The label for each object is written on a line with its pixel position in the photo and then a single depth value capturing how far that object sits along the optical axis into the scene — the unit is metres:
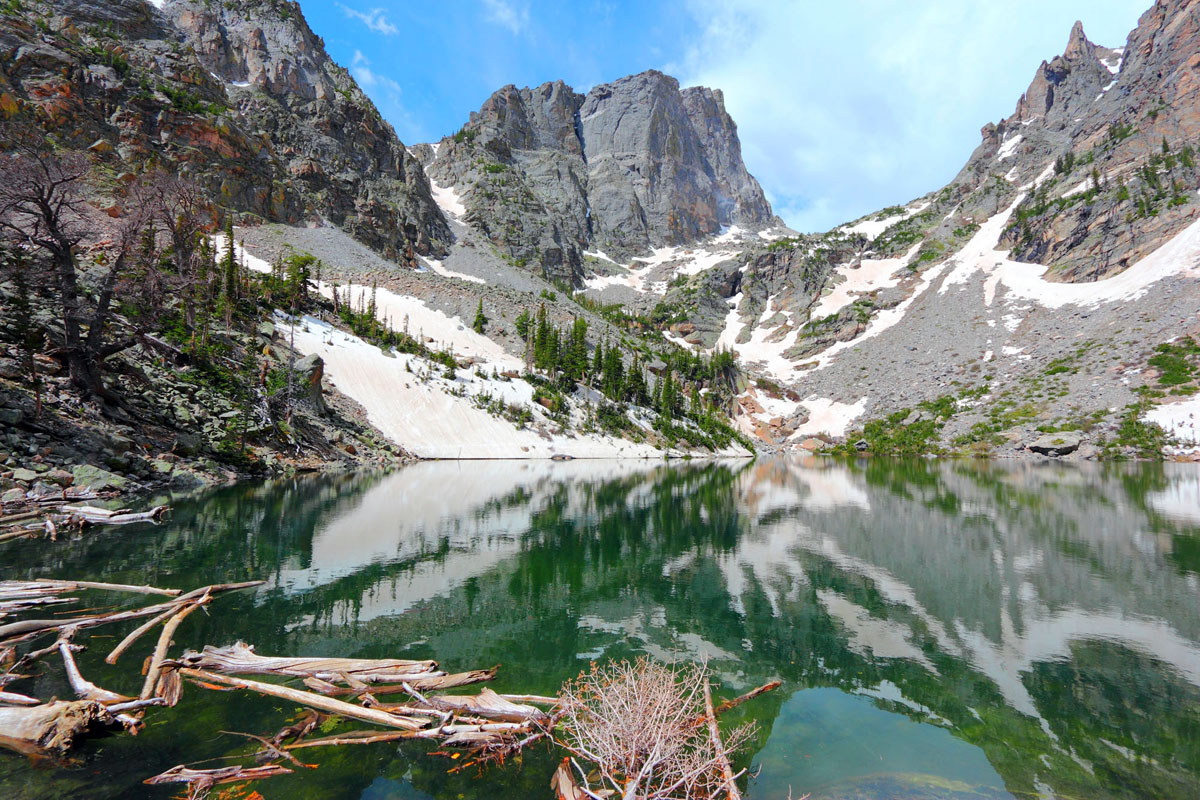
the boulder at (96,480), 20.25
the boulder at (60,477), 18.94
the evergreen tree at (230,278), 51.12
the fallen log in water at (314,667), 7.74
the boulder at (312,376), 44.38
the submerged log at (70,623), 8.49
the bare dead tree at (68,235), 21.80
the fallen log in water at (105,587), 10.84
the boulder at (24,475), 18.09
